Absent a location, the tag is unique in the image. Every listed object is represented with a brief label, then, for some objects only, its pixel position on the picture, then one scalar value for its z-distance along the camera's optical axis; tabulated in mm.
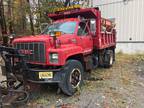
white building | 7267
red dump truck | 2899
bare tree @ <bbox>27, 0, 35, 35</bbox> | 8108
